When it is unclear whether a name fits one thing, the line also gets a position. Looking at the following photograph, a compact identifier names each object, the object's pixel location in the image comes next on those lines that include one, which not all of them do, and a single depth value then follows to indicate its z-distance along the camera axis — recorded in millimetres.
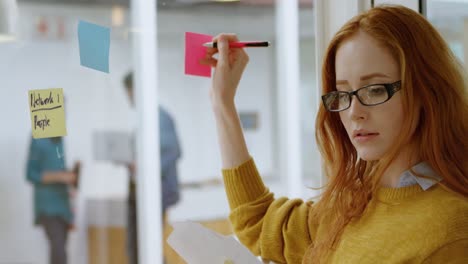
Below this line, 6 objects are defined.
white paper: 1887
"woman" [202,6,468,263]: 1718
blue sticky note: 1794
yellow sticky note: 1751
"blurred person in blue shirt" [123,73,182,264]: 3191
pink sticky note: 1938
